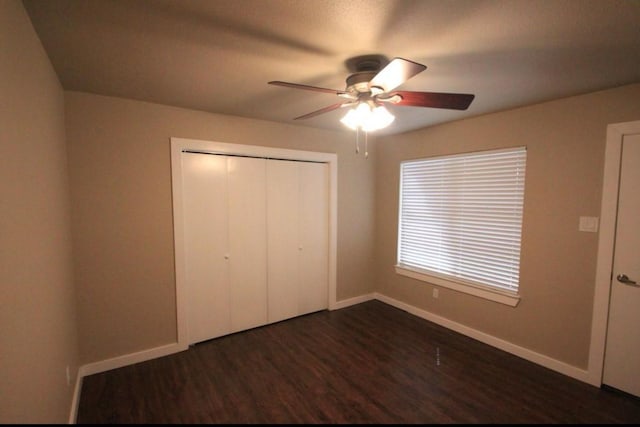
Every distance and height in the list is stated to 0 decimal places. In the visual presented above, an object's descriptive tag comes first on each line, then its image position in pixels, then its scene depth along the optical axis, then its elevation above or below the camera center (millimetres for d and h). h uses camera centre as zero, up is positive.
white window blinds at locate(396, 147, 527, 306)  2650 -278
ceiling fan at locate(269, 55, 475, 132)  1619 +593
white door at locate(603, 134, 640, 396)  2020 -649
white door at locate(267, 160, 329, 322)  3189 -518
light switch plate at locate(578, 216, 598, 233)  2176 -213
